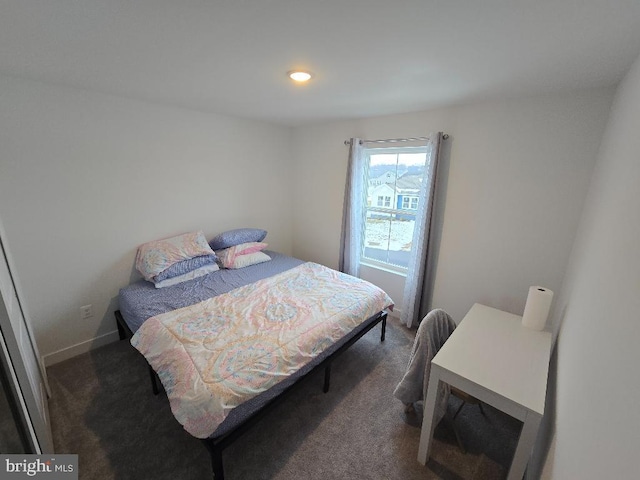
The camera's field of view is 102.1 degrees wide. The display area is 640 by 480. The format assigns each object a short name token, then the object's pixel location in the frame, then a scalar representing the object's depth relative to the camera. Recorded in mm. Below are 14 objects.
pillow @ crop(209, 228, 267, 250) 3059
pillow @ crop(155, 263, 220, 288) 2430
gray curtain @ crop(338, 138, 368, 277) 3039
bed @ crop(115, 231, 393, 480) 1339
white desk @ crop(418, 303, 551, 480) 1242
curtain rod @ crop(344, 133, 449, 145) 2433
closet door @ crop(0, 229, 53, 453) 1086
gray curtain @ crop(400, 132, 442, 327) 2471
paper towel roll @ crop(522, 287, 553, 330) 1748
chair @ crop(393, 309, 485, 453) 1647
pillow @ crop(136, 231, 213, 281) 2443
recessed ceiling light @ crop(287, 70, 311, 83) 1653
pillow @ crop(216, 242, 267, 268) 2920
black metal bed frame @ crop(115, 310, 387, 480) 1317
